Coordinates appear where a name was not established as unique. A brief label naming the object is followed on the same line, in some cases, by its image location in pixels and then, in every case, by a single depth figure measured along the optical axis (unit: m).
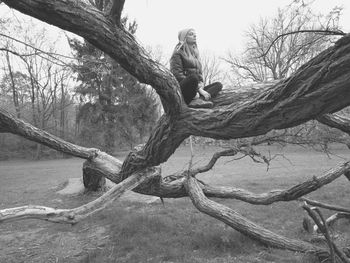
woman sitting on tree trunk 3.25
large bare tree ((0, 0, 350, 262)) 1.96
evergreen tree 26.33
